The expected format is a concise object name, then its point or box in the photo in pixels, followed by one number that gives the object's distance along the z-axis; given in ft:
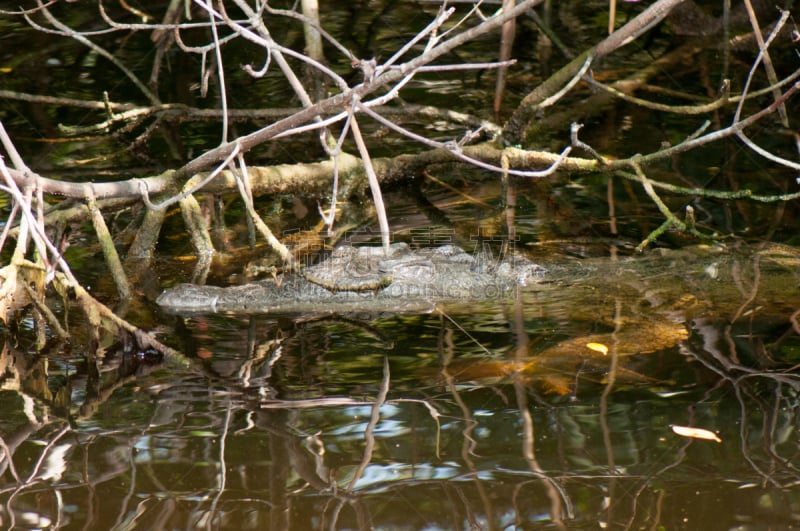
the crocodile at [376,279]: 30.73
